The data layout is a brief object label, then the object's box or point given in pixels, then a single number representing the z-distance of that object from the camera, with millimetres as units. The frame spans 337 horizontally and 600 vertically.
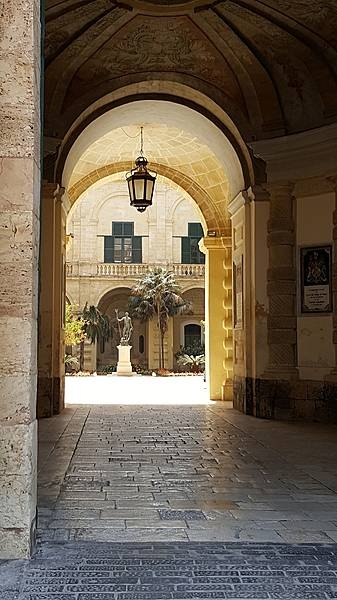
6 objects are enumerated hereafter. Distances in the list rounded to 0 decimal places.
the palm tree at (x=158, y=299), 36938
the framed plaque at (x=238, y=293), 12039
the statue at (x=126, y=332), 31444
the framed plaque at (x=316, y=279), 10625
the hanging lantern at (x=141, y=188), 12125
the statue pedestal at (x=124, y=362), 29917
